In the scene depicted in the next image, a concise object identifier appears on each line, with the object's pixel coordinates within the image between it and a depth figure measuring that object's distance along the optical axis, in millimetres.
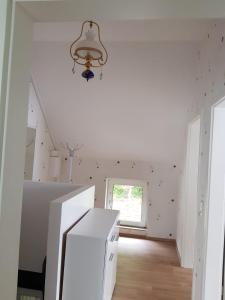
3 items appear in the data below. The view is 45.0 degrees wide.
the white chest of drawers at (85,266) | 1788
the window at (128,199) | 4559
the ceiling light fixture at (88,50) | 1734
